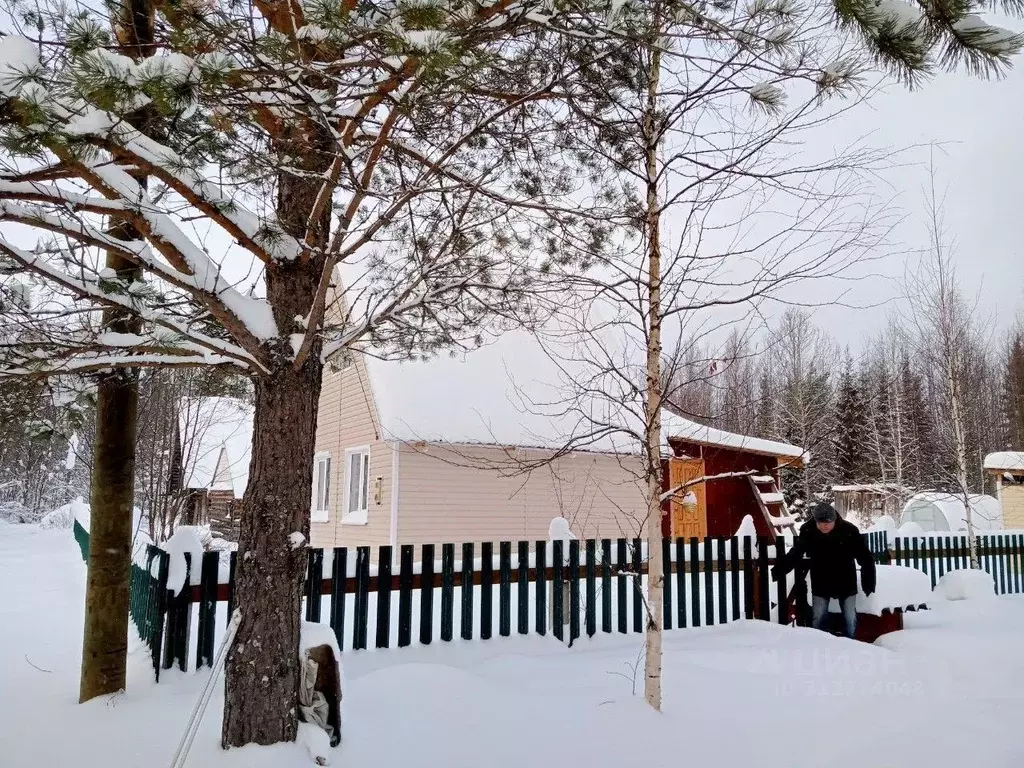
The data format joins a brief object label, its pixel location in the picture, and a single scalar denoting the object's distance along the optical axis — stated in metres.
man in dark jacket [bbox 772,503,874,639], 6.30
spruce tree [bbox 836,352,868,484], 34.00
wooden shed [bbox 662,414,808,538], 16.91
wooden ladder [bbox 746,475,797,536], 17.06
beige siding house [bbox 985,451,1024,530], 21.41
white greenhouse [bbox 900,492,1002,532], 24.65
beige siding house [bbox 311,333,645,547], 12.17
